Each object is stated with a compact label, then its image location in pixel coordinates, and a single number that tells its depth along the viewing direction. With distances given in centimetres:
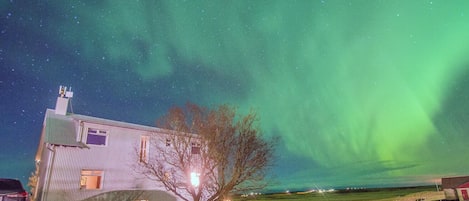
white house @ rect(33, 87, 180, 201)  1435
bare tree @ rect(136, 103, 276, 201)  1456
